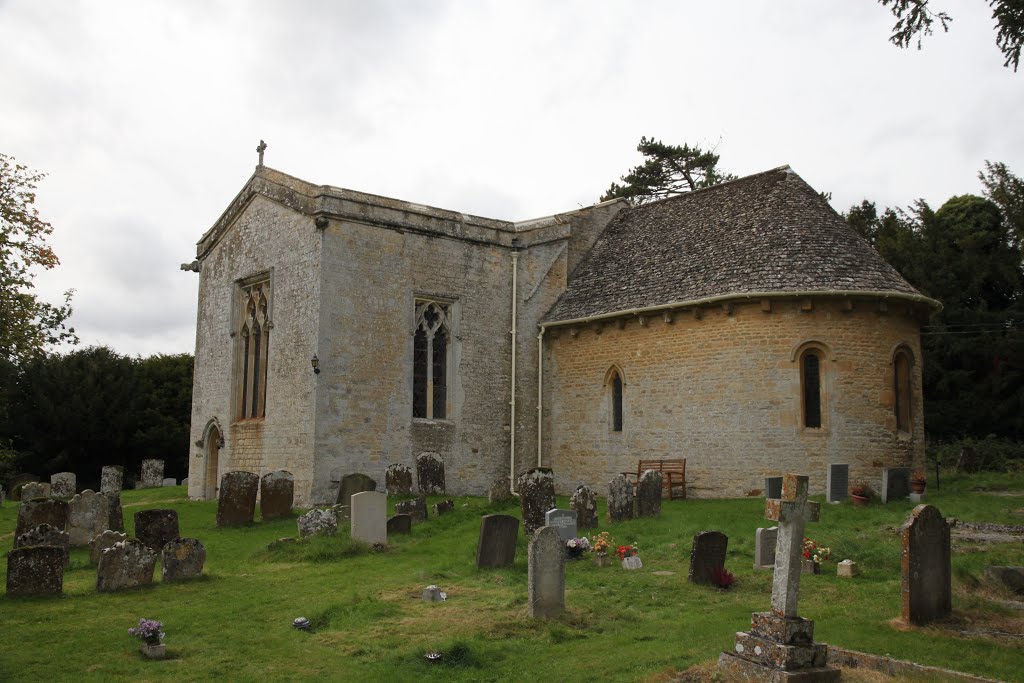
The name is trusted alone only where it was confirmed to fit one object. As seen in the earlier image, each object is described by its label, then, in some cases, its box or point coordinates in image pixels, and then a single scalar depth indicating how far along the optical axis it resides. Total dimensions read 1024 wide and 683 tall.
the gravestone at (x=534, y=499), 15.82
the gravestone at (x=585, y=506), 16.11
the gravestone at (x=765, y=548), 12.72
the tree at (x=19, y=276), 21.00
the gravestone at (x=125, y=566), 11.93
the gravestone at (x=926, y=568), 9.59
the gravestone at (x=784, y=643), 7.69
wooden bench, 20.98
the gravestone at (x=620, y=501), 16.94
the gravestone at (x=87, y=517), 15.73
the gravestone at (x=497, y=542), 13.11
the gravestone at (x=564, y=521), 14.13
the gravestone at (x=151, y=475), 30.48
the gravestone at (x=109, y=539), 12.74
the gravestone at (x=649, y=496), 17.25
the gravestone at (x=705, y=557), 11.81
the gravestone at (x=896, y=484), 18.89
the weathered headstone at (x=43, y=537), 12.66
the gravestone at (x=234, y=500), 18.05
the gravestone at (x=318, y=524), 15.52
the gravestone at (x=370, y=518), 14.91
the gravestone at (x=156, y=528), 14.61
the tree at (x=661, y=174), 45.69
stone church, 20.41
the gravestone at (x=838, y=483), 18.91
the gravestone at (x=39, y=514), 14.79
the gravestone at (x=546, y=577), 10.36
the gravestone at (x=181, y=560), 12.54
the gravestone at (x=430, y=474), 20.59
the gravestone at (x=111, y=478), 26.61
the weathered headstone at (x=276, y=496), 18.56
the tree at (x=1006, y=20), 10.01
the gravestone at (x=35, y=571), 11.33
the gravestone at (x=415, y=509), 17.08
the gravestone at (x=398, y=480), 20.31
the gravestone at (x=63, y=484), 26.62
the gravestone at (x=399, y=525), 16.30
